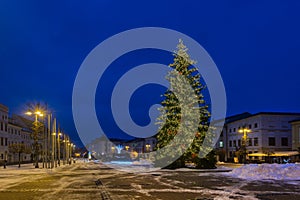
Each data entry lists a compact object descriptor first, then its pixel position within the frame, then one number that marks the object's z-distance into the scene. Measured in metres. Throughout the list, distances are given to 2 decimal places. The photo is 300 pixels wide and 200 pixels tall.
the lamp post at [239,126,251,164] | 54.06
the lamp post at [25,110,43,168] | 45.75
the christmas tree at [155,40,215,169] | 39.84
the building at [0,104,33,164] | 72.19
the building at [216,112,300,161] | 72.12
